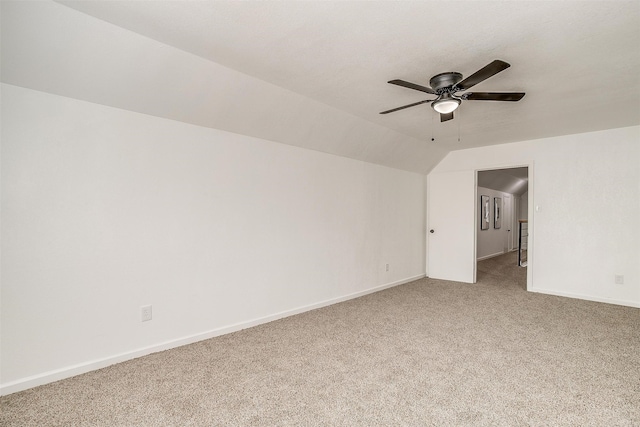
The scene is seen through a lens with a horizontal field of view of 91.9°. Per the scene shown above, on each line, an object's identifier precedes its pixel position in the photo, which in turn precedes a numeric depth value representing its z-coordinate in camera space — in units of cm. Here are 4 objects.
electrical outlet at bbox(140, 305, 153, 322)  261
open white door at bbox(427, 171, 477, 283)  548
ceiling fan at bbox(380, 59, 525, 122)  240
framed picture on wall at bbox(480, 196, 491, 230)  820
